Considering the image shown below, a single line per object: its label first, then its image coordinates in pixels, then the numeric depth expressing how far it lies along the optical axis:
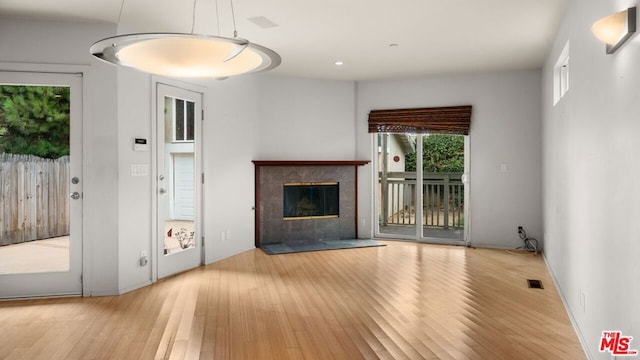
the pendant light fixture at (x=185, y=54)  1.94
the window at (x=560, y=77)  3.98
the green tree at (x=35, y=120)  3.81
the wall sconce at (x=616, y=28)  1.76
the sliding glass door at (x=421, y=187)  6.54
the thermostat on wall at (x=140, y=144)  4.13
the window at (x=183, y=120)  4.74
